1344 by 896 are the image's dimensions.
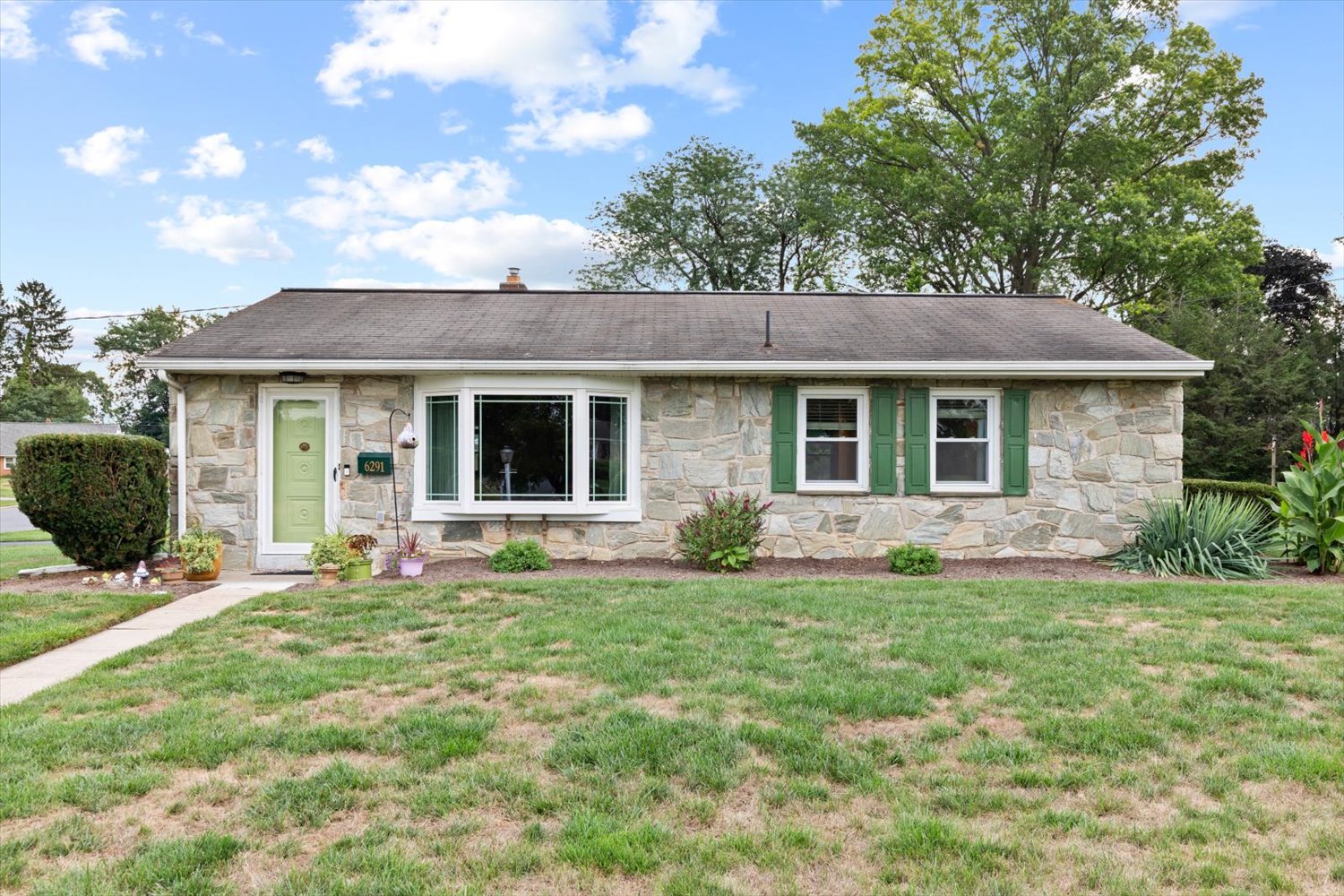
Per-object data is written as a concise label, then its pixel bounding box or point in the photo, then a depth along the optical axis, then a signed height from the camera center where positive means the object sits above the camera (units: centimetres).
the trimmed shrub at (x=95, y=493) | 757 -36
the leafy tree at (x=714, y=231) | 2595 +791
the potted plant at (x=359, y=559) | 771 -106
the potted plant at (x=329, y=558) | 762 -103
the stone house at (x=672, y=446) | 853 +13
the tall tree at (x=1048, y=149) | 1867 +833
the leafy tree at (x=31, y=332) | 5219 +897
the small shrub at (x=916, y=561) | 791 -110
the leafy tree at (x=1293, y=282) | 2491 +597
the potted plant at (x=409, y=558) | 785 -106
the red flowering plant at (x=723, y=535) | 802 -84
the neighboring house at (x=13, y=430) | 4500 +168
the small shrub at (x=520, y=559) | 794 -108
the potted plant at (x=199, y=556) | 777 -103
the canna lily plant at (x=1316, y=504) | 769 -50
